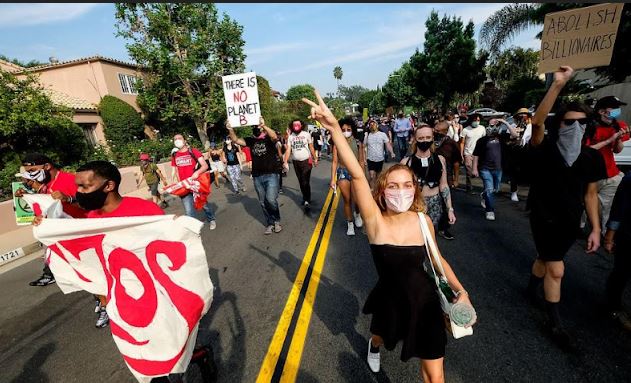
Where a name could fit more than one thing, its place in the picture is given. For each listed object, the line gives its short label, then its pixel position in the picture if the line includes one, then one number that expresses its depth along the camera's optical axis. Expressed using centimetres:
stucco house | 2419
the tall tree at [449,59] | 2542
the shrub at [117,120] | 2420
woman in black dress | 206
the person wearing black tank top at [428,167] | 417
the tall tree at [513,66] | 3284
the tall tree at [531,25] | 1108
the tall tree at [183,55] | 2516
